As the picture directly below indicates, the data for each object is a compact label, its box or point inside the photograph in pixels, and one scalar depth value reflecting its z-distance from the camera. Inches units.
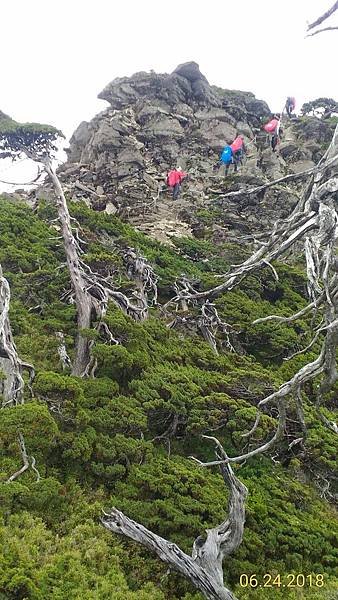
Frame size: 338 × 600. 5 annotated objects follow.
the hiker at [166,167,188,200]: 858.1
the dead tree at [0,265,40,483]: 292.7
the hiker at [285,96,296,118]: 1193.0
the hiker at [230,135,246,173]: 948.6
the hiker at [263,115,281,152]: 889.7
